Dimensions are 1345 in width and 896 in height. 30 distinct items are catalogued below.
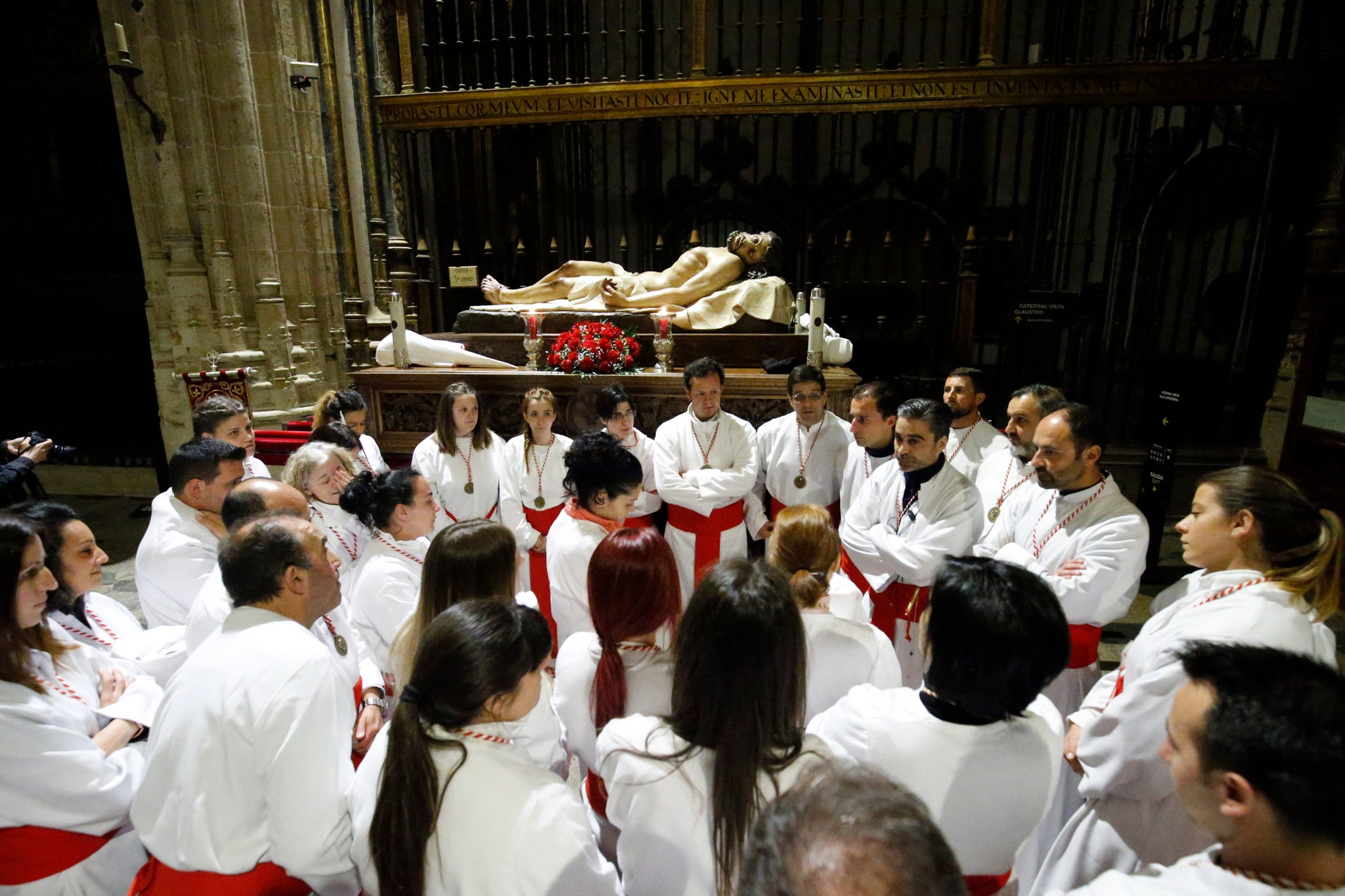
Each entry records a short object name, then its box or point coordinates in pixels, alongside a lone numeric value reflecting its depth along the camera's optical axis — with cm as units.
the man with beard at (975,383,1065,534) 321
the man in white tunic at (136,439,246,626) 271
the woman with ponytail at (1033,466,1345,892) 182
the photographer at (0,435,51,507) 428
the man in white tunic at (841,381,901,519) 366
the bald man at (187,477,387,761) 207
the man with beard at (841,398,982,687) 304
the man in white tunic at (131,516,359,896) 152
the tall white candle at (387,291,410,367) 554
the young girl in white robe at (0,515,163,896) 163
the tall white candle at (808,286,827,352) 511
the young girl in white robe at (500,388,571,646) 424
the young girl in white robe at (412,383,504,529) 436
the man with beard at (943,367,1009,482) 409
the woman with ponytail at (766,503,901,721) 206
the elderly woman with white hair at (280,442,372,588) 327
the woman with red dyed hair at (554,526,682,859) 185
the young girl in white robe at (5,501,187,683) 216
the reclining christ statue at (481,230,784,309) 616
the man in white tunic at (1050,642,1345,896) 100
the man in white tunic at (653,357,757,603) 423
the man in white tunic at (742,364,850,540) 439
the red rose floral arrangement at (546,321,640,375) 527
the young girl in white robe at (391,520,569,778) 202
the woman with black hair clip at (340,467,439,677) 245
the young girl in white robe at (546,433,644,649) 273
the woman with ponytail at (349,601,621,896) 132
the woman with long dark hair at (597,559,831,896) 139
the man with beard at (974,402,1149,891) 252
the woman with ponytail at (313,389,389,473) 445
